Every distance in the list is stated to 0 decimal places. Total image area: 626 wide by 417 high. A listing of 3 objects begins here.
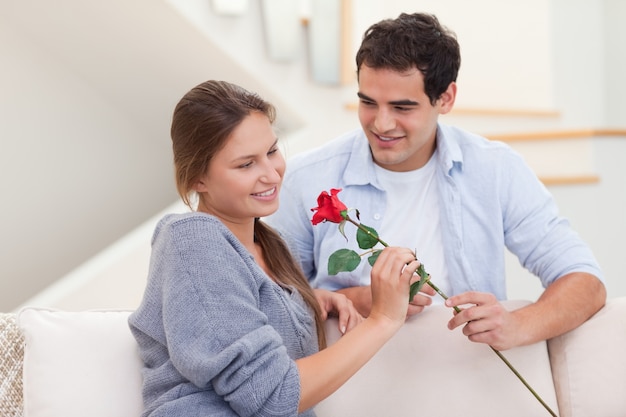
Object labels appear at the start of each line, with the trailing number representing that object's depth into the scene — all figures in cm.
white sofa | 221
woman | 206
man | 258
